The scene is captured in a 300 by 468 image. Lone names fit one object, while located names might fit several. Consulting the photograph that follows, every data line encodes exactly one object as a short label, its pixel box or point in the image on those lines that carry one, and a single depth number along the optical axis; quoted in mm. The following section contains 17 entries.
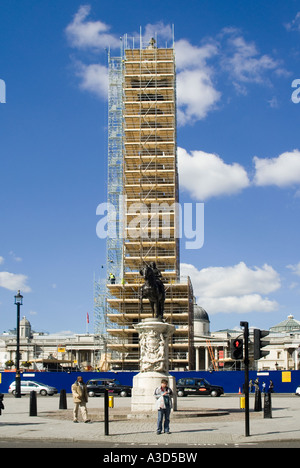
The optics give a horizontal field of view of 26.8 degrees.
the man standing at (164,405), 17516
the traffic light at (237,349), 17125
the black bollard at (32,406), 25094
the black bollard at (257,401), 27781
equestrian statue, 25844
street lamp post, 40875
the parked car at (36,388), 49562
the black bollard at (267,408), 23527
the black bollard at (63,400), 30081
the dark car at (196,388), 45812
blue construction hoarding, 53250
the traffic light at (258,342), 17312
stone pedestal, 24000
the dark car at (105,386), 45125
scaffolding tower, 76000
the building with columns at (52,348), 128625
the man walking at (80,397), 20734
